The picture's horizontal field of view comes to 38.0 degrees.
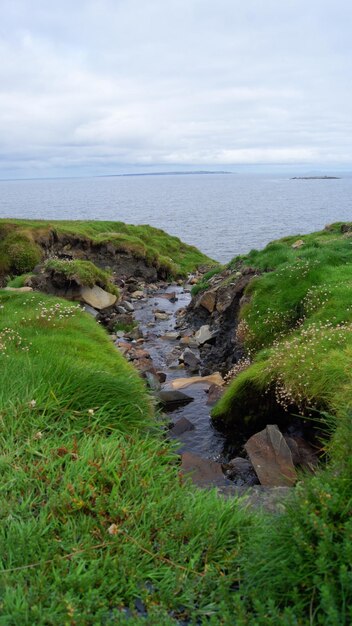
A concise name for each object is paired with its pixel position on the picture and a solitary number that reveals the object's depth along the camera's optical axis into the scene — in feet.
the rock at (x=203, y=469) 28.73
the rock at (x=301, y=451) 30.53
